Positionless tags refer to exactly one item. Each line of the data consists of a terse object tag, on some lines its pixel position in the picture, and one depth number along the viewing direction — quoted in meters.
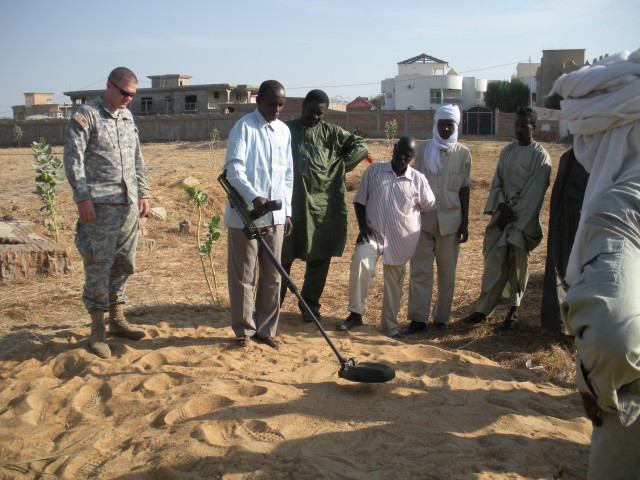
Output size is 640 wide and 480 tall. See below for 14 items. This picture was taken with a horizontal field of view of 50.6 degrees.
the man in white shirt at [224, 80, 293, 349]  4.62
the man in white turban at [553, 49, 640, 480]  1.69
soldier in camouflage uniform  4.46
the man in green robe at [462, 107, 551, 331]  5.69
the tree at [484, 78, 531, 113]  43.75
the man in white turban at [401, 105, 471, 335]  5.69
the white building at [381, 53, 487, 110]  49.72
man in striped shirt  5.38
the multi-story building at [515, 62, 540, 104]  62.25
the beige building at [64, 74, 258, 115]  42.91
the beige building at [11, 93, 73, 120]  51.72
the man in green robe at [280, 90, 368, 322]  5.48
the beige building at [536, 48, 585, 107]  37.84
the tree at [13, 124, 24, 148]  33.57
